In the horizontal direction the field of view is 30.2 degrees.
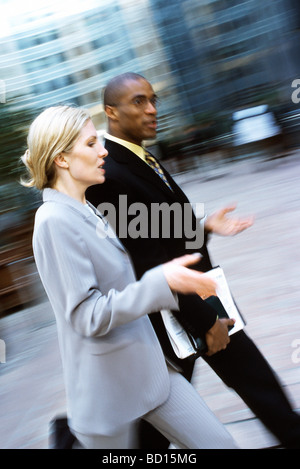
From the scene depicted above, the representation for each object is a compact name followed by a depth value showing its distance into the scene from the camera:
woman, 1.50
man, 1.89
